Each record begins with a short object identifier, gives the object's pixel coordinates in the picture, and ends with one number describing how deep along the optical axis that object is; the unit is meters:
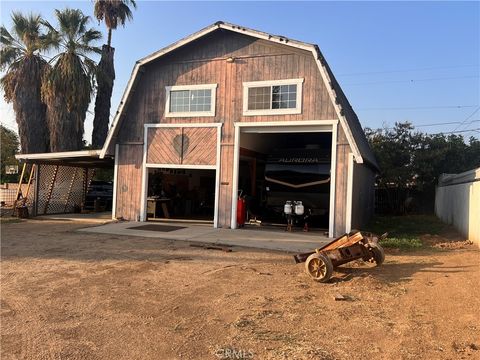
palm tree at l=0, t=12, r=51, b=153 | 25.22
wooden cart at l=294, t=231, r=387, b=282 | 6.95
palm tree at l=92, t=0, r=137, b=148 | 27.98
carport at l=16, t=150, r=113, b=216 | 17.86
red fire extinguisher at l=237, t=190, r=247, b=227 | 14.55
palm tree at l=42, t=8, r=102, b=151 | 23.84
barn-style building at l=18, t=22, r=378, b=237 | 13.53
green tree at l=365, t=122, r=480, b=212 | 24.80
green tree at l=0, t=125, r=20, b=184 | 35.31
